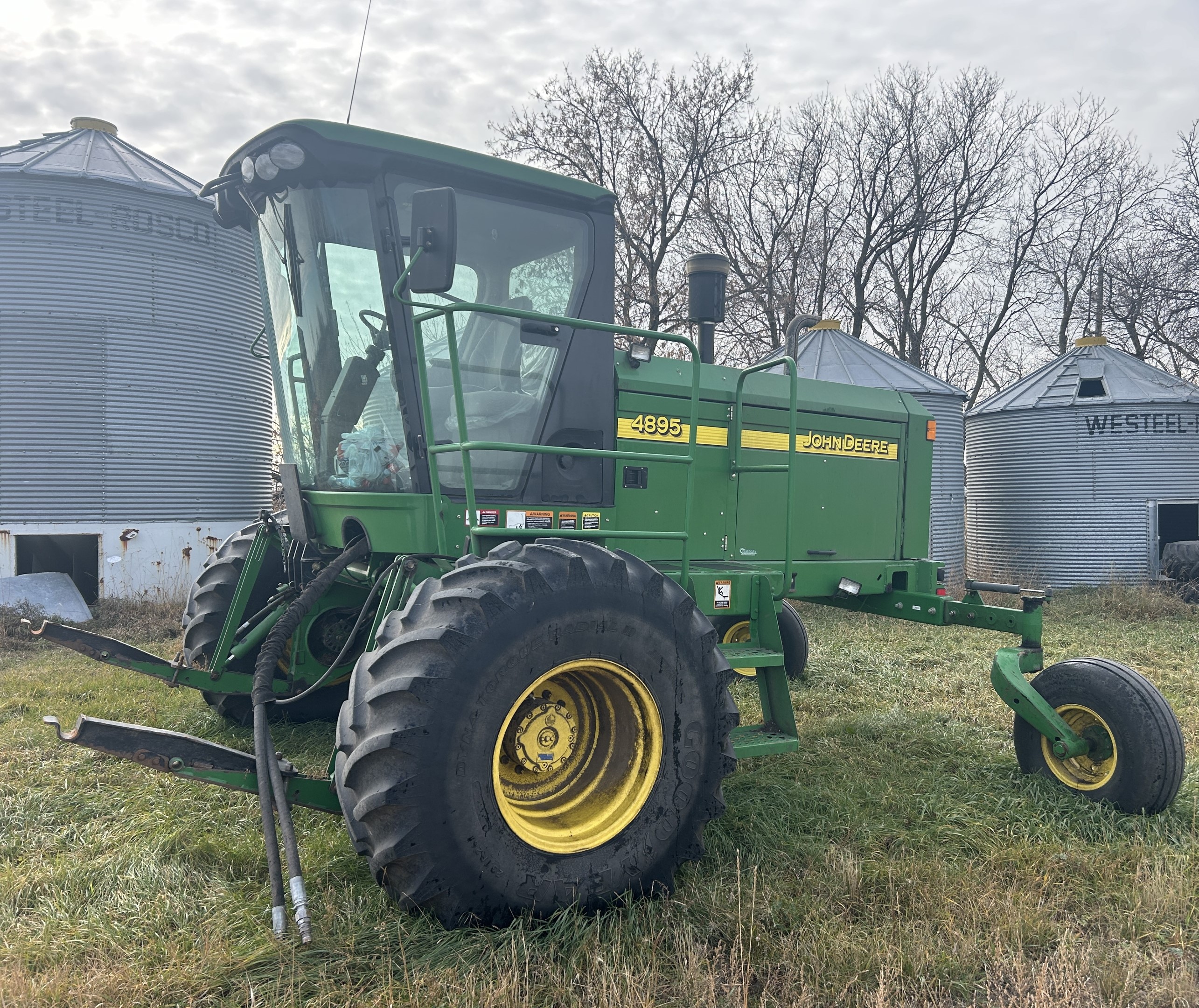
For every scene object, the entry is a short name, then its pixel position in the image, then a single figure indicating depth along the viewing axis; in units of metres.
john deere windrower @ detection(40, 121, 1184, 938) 2.97
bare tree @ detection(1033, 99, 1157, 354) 24.66
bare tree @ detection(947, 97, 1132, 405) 25.19
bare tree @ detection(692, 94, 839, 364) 21.52
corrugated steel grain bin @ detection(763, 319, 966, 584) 14.11
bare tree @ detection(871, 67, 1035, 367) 24.16
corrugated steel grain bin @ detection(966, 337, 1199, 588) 14.64
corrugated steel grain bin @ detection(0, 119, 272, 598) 9.99
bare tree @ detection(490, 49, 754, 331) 21.25
